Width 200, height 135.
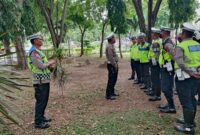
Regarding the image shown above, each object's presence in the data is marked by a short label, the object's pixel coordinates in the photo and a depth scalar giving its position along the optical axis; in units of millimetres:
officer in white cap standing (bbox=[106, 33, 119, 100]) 7855
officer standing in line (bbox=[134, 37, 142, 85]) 9609
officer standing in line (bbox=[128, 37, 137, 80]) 10273
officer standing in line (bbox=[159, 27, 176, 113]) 6137
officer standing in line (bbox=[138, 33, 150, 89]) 8570
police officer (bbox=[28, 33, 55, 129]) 5504
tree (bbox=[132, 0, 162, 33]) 11625
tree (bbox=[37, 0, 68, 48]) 11895
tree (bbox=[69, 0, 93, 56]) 23625
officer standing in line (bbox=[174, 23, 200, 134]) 5007
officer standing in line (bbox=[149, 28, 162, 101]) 7070
